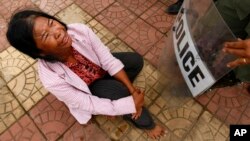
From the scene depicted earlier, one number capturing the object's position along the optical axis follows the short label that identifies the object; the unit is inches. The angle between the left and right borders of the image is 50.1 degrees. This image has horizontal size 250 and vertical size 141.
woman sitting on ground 56.7
